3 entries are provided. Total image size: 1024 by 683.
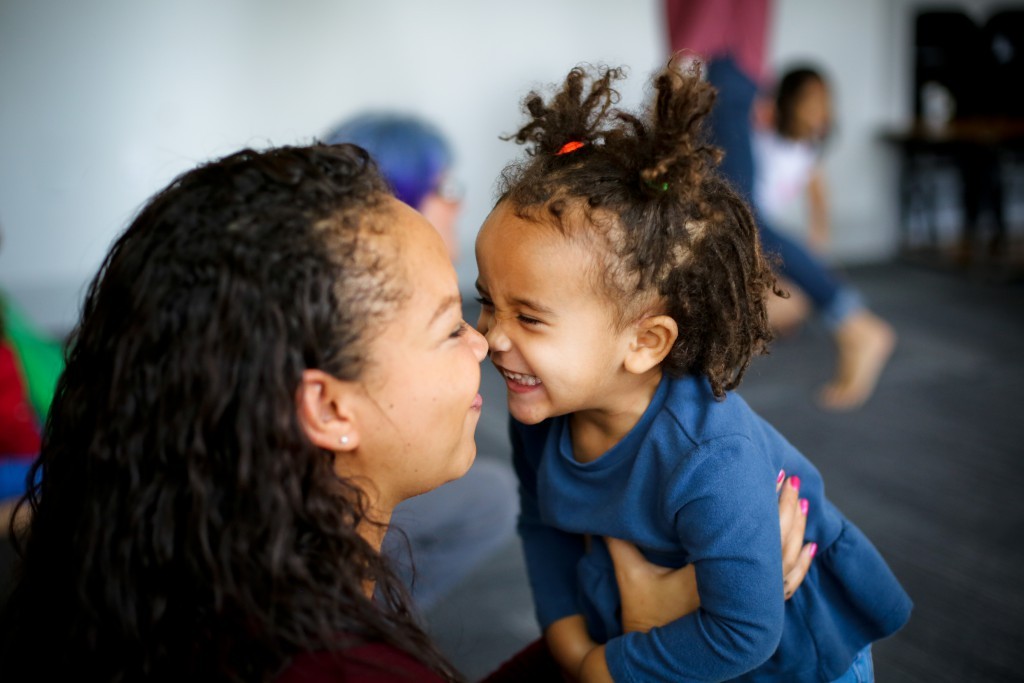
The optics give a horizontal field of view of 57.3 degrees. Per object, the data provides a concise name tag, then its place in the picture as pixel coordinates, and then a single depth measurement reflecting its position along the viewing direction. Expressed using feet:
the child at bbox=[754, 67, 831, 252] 16.29
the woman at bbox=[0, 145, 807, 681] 2.41
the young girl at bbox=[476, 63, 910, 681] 3.17
